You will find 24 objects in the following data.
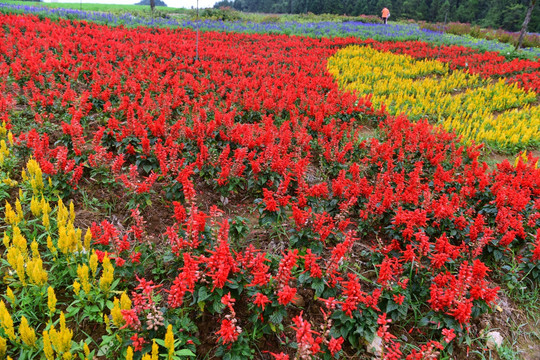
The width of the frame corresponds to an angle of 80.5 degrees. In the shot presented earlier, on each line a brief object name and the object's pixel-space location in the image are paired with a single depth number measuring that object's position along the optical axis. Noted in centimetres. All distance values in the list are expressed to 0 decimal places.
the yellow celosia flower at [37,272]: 258
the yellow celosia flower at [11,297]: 240
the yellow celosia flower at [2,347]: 216
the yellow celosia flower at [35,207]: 328
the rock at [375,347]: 280
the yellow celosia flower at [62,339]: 207
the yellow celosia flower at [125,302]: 234
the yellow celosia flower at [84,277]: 256
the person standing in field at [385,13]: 2678
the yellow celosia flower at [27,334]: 215
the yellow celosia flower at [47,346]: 204
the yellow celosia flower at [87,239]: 293
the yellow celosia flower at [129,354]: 202
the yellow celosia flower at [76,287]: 255
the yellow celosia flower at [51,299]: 239
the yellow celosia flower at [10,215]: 307
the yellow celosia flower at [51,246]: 281
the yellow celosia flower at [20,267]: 250
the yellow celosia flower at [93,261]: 267
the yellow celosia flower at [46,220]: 311
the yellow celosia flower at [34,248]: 270
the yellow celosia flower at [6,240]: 285
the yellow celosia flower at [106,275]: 261
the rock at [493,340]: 309
